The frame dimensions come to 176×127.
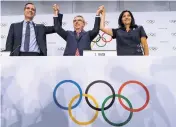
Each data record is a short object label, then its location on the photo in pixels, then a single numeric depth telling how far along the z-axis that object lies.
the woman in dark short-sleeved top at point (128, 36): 2.45
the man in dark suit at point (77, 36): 2.59
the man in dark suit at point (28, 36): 2.56
